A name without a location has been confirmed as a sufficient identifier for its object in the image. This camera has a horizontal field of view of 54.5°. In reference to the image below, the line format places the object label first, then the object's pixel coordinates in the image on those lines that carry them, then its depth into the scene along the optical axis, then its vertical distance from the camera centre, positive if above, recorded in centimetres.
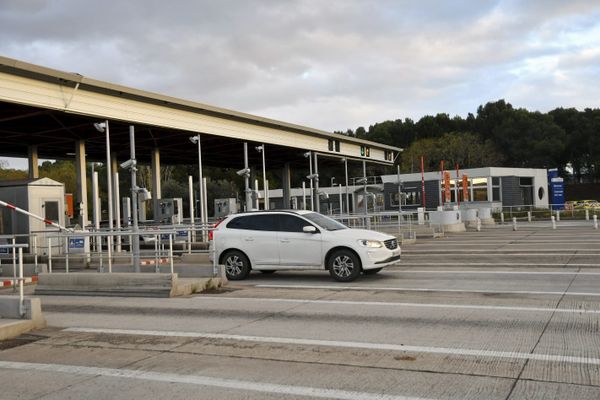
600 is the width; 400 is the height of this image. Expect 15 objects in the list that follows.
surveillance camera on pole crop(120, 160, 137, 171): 1530 +158
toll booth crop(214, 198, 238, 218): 2586 +58
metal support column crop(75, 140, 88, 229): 2305 +224
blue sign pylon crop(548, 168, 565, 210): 5088 +121
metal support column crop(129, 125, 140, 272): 1388 +31
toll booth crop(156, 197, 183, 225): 2448 +50
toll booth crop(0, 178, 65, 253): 1911 +80
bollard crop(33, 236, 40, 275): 1564 -73
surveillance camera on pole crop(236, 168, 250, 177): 2452 +194
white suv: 1320 -69
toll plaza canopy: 1805 +411
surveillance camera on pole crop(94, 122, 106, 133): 1852 +318
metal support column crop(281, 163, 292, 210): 4112 +275
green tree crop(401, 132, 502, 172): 7206 +708
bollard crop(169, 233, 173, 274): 1210 -65
